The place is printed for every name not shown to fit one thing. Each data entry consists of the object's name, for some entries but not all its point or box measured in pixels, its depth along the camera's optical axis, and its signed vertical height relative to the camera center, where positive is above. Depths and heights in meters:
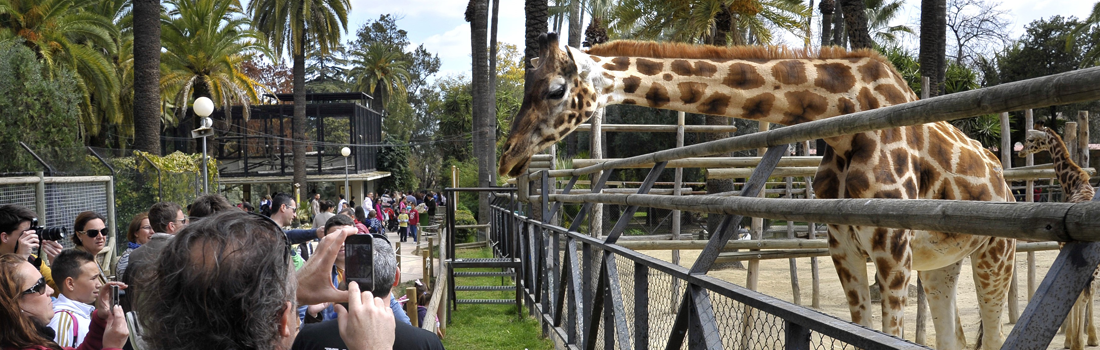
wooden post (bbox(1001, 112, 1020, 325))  8.19 -0.08
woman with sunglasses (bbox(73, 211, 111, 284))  5.18 -0.46
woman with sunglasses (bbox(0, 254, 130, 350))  2.87 -0.60
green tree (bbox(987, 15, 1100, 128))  30.27 +4.02
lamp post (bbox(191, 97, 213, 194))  12.59 +0.90
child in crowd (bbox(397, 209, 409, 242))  24.55 -2.07
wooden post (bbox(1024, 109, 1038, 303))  7.80 -1.27
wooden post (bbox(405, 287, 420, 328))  6.65 -1.27
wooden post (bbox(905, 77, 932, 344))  6.71 -1.44
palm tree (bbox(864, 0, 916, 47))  41.16 +7.47
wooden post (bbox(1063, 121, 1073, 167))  8.02 +0.18
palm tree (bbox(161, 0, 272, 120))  26.12 +4.10
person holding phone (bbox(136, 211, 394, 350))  1.54 -0.26
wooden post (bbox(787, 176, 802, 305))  10.40 -1.69
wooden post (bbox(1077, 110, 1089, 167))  7.70 +0.16
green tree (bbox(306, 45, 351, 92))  63.28 +7.77
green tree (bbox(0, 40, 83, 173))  14.70 +1.18
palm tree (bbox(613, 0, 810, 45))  15.69 +3.05
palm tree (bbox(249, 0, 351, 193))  29.38 +5.41
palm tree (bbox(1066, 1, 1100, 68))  28.25 +4.68
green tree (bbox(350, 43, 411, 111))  47.38 +5.68
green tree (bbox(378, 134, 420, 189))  47.58 -0.19
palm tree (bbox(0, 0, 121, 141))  19.25 +3.42
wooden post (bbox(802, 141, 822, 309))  10.79 -1.88
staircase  10.93 -1.55
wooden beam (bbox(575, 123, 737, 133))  9.76 +0.41
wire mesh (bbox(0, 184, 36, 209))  8.39 -0.32
